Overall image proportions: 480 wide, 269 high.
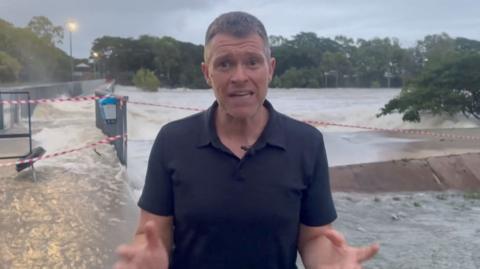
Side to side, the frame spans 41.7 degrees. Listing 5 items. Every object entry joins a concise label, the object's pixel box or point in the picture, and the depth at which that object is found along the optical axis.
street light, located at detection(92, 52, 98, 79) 96.42
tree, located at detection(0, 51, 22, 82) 45.97
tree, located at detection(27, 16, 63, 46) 88.34
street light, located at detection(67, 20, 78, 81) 51.69
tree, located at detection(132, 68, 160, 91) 82.62
